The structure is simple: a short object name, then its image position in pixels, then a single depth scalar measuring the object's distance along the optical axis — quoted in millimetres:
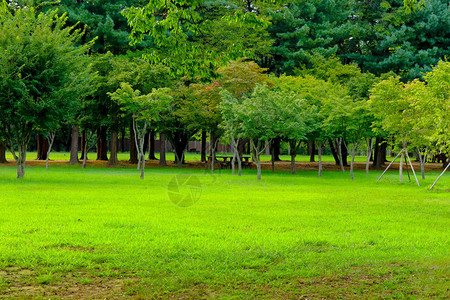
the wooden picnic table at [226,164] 34656
